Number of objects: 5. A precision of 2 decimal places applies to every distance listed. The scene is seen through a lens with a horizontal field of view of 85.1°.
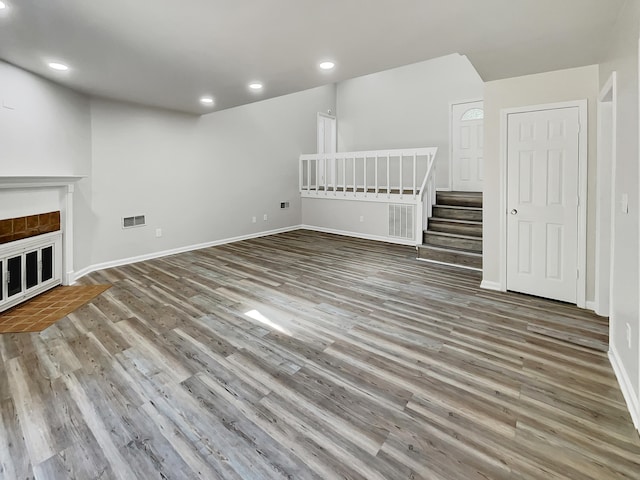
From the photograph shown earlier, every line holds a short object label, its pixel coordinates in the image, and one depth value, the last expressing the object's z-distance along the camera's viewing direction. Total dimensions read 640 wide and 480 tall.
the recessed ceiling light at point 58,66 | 3.43
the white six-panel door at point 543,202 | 3.49
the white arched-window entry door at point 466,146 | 7.06
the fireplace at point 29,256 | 3.41
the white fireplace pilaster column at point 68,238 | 4.26
